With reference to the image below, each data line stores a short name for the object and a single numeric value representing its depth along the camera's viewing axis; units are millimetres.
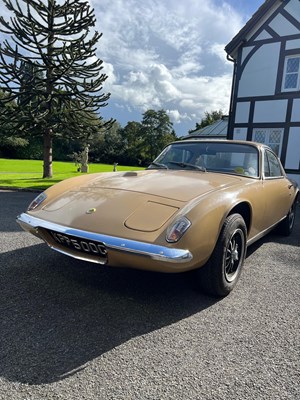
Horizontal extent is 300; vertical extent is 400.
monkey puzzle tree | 13250
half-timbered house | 12008
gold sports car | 2260
